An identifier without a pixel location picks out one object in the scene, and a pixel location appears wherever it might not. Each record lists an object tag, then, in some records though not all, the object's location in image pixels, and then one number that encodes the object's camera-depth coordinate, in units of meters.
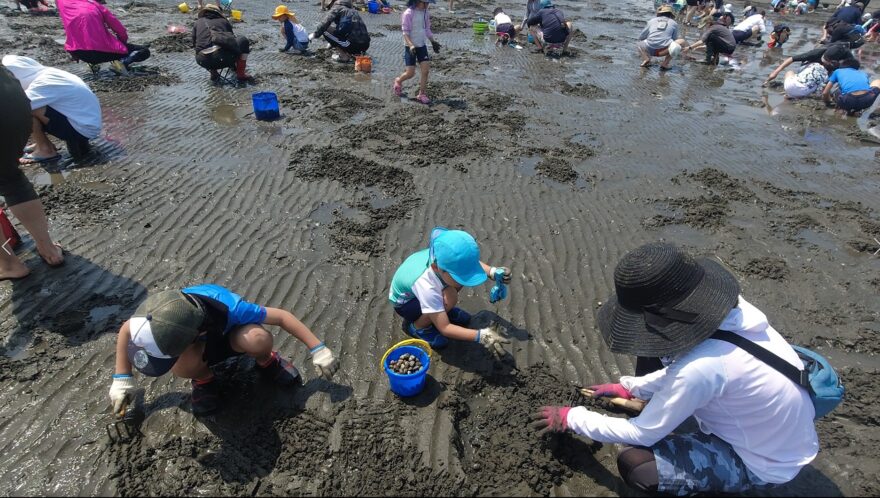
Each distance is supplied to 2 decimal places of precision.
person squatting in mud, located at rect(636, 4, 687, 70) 12.61
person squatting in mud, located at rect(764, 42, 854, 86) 10.28
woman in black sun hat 2.03
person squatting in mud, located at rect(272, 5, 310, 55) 11.40
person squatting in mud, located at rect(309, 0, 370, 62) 11.23
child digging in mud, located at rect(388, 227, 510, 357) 3.08
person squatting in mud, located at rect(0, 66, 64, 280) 3.62
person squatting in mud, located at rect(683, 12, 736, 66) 13.20
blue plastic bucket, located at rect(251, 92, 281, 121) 7.56
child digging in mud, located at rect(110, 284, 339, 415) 2.54
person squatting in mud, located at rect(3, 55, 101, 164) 5.68
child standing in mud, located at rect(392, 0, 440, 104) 8.12
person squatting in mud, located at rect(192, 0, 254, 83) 9.09
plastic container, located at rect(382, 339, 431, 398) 3.08
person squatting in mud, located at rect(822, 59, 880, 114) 9.27
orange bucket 10.50
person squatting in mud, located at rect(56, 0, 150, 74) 8.74
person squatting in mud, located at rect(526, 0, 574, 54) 13.10
